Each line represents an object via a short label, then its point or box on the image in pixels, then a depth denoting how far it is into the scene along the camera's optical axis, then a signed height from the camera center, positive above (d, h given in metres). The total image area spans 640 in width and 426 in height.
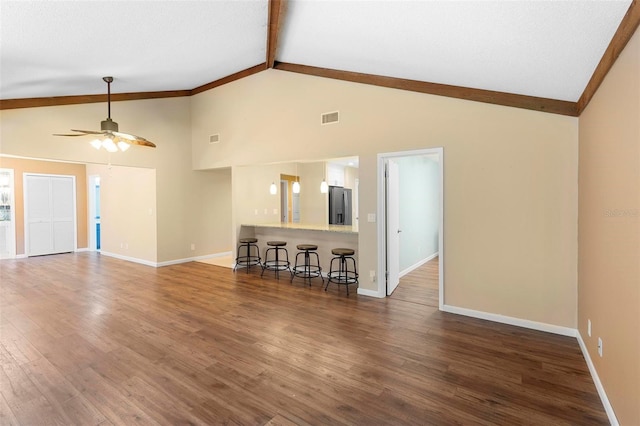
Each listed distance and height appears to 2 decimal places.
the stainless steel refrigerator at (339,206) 8.50 +0.06
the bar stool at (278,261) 6.22 -1.08
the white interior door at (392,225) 4.75 -0.27
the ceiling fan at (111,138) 4.36 +1.03
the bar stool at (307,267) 5.82 -1.13
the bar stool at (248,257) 6.40 -1.01
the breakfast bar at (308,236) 5.59 -0.53
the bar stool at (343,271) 5.28 -1.11
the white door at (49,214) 8.30 -0.09
